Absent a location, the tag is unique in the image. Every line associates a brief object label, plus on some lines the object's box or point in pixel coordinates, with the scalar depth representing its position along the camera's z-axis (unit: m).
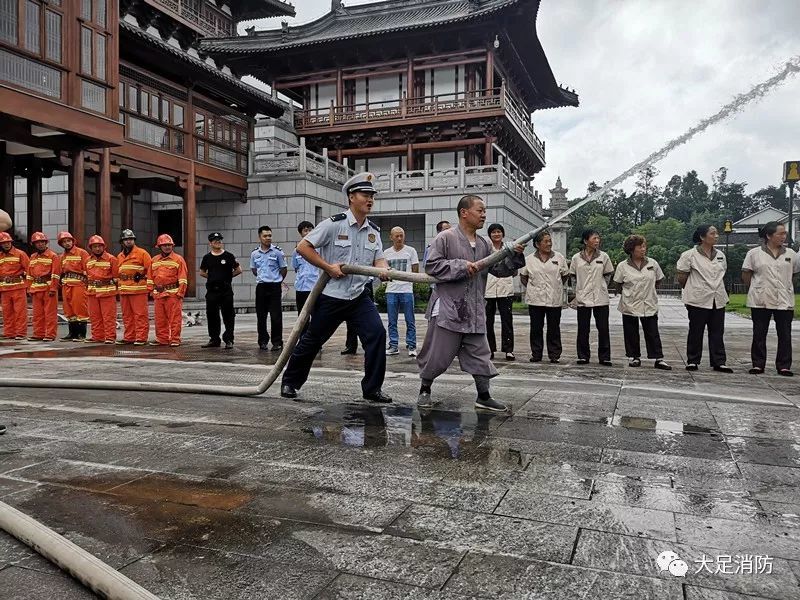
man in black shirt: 9.55
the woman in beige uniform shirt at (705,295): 7.31
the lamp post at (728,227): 22.33
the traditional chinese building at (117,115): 13.02
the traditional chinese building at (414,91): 24.73
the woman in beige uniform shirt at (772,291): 7.07
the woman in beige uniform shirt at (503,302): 8.40
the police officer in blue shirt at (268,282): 9.22
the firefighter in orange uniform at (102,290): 10.38
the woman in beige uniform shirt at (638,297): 7.57
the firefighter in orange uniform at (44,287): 10.88
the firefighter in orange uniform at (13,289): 10.73
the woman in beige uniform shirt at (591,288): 7.80
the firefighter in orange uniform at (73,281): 10.81
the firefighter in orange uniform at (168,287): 9.85
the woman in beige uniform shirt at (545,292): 8.04
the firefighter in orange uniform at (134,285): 10.16
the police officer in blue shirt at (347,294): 5.06
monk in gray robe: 4.84
